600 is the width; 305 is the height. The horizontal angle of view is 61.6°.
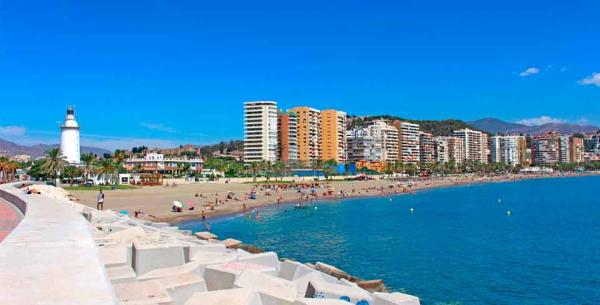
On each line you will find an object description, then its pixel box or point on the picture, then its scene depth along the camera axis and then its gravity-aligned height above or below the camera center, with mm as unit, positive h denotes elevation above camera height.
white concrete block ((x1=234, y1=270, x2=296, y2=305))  8953 -2160
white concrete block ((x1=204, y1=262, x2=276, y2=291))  10695 -2198
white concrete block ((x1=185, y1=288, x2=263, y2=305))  7754 -1971
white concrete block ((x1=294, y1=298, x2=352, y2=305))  8836 -2293
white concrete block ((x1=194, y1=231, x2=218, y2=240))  26969 -3393
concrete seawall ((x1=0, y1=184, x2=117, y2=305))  5332 -1265
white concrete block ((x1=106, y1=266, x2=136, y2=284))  8508 -1758
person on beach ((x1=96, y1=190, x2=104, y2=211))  38831 -2158
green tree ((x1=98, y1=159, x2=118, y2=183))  83438 +828
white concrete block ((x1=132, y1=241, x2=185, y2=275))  11297 -1912
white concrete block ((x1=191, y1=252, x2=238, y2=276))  11808 -2120
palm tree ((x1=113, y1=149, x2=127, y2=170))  94500 +3385
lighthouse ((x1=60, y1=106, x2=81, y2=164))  113750 +8029
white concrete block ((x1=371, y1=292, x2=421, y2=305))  10891 -2807
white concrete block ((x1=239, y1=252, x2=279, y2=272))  12744 -2235
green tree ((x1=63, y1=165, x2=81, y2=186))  83750 +208
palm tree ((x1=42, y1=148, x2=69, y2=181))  76688 +1732
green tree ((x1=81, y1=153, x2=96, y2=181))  83500 +1681
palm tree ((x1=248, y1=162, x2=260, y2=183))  118388 +1201
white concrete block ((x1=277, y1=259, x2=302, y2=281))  14016 -2744
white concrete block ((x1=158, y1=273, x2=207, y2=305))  9211 -2099
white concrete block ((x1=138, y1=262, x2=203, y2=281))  10195 -2094
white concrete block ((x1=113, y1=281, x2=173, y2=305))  7406 -1855
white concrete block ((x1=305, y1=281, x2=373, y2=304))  10727 -2611
